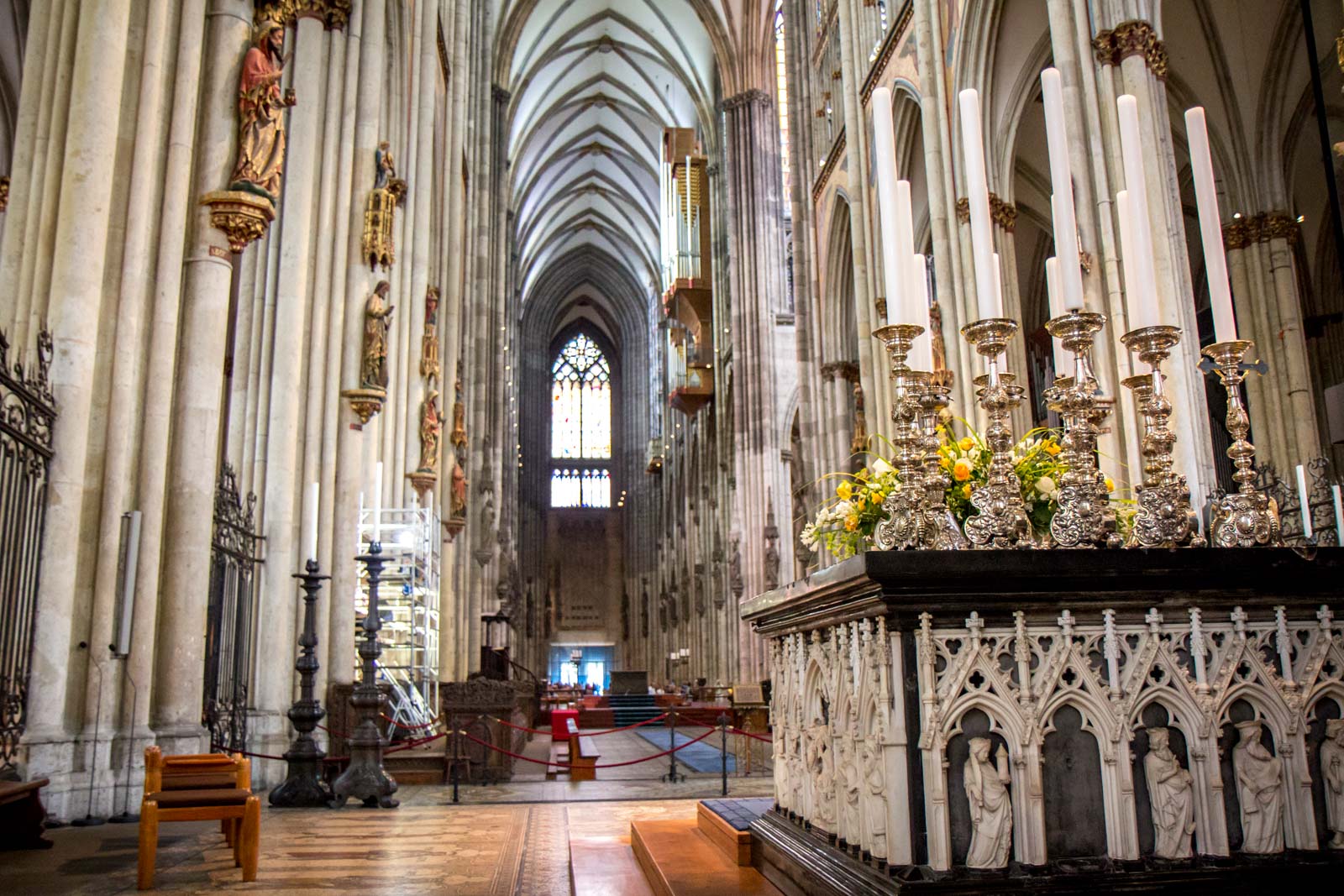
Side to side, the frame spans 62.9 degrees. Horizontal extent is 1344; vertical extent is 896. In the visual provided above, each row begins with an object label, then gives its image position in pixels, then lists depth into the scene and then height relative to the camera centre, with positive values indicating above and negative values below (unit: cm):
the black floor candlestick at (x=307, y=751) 768 -40
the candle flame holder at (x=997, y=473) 299 +57
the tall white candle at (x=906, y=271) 348 +126
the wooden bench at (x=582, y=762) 1042 -72
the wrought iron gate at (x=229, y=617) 801 +57
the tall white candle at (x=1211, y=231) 376 +155
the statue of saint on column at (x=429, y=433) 1427 +327
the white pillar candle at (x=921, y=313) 357 +117
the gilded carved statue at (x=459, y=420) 1717 +420
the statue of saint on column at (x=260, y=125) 725 +373
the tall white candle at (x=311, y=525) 966 +145
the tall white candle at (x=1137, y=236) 359 +142
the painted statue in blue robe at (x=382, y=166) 1084 +509
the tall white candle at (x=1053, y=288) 421 +148
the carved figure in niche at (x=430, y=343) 1436 +445
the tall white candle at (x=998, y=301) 345 +117
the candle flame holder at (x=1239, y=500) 317 +50
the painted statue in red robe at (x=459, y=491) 1703 +300
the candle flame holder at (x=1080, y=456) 305 +64
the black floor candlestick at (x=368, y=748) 767 -40
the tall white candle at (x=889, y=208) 346 +150
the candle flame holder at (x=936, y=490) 298 +51
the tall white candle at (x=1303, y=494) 673 +105
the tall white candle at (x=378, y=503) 1144 +195
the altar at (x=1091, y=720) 264 -12
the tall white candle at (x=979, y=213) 351 +147
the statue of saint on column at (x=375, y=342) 1049 +327
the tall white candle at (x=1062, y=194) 351 +154
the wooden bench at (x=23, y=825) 500 -56
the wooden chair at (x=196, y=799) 423 -41
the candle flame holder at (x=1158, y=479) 309 +58
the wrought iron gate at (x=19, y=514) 545 +93
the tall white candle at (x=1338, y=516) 682 +92
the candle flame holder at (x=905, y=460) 307 +63
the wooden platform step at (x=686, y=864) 334 -62
